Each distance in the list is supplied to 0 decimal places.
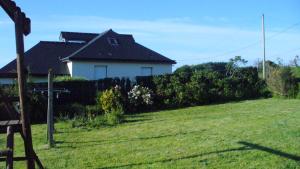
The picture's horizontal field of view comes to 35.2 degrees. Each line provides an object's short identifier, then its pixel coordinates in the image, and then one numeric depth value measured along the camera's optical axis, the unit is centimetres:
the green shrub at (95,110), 1888
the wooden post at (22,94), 650
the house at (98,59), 3475
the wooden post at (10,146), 579
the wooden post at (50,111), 1091
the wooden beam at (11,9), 670
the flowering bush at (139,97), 2156
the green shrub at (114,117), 1498
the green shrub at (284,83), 2202
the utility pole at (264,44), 3262
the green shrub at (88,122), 1454
